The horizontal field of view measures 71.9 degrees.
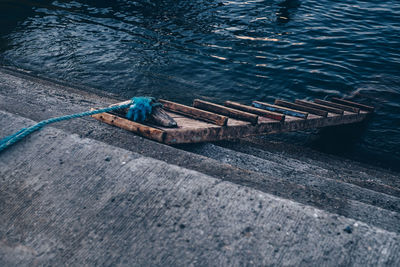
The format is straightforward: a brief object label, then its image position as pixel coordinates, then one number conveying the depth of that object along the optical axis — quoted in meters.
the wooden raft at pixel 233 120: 2.40
